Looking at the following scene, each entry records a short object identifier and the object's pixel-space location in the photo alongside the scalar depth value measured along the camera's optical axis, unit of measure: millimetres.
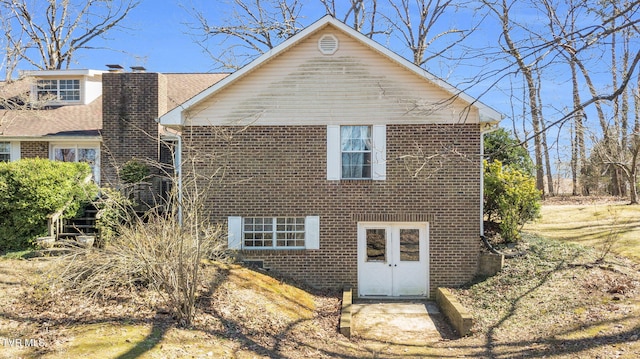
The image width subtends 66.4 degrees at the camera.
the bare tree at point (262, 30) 25797
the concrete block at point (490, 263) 13289
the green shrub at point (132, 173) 15195
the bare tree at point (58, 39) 28688
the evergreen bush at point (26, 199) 12391
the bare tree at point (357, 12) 28441
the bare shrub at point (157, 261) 8336
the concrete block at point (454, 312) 10320
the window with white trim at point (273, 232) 13852
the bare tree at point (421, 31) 28375
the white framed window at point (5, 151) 17750
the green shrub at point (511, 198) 14149
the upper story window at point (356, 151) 13758
